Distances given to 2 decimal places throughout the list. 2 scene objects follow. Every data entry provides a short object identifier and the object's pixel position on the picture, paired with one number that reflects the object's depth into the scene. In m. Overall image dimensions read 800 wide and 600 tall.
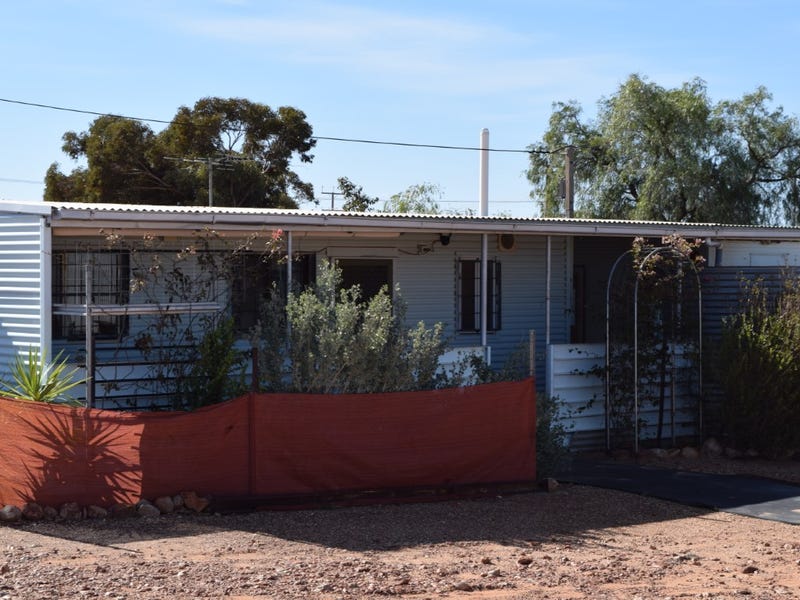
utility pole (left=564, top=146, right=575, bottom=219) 29.53
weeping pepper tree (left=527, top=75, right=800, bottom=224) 34.41
